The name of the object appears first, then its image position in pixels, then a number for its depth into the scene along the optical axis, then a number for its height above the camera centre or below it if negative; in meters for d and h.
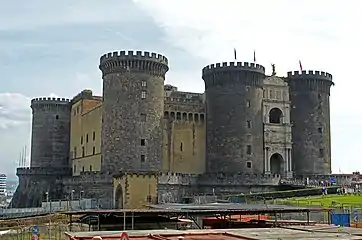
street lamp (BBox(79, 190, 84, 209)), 57.95 -0.90
